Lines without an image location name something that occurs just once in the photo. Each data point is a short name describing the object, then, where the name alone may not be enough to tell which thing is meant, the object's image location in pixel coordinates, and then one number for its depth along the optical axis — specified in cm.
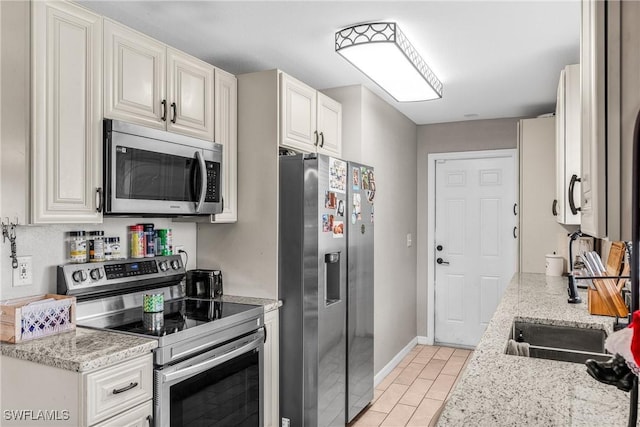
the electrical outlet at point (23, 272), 197
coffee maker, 270
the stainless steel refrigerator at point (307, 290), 266
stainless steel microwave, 200
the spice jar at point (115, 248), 236
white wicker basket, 174
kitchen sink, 196
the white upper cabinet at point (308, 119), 275
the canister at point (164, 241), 267
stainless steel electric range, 191
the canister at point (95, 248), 227
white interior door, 477
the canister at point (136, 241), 251
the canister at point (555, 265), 366
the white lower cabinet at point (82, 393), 158
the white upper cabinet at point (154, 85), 204
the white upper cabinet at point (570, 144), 225
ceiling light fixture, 234
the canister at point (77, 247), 218
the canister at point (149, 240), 258
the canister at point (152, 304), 219
